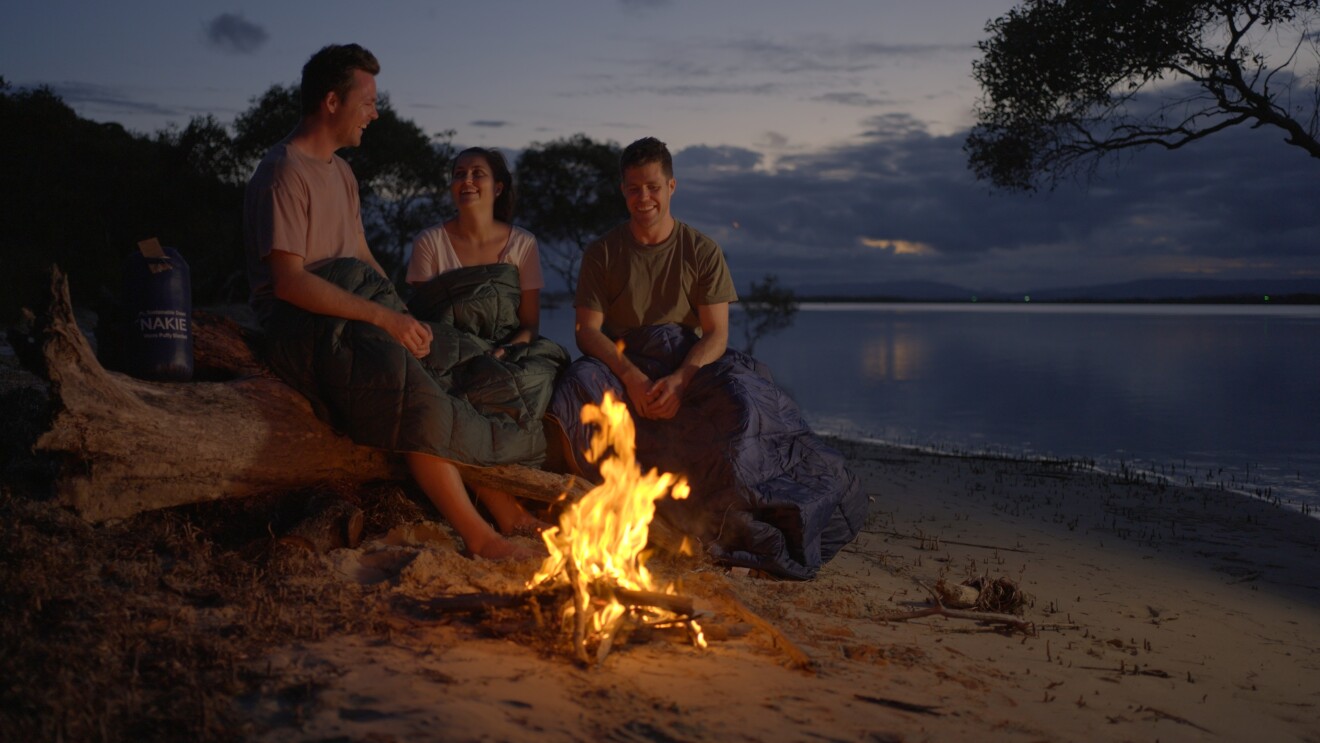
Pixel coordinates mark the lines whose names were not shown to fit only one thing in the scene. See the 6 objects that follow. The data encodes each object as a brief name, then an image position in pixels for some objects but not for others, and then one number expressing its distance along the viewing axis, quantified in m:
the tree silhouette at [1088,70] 12.78
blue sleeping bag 5.28
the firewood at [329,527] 4.57
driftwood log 4.08
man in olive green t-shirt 5.82
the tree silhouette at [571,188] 23.81
